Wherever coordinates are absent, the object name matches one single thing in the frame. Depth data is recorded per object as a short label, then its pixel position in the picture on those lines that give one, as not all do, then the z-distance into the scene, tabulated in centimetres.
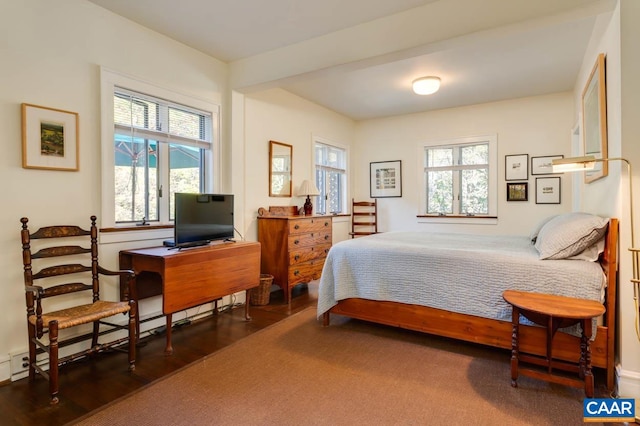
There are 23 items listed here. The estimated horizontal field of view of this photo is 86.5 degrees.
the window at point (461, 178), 510
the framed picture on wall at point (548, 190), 464
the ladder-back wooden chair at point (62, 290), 202
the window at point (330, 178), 538
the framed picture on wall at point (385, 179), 582
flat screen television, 283
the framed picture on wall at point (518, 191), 484
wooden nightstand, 185
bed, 207
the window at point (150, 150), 274
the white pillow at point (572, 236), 214
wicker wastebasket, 375
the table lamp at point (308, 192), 462
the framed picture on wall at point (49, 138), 227
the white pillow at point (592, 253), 217
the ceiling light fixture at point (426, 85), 390
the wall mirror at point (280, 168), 432
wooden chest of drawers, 386
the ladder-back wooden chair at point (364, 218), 598
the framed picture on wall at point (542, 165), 469
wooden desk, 252
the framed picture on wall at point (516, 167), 483
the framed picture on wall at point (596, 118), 238
